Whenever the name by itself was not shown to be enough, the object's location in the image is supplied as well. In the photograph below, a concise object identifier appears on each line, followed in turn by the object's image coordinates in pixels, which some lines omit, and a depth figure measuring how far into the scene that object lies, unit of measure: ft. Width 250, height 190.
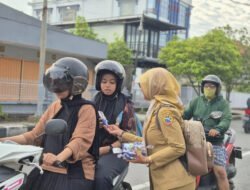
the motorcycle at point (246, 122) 55.83
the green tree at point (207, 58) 77.77
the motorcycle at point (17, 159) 8.05
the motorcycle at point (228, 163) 17.06
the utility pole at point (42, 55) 46.85
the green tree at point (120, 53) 102.12
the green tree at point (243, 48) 97.07
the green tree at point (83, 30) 112.94
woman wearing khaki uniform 10.25
